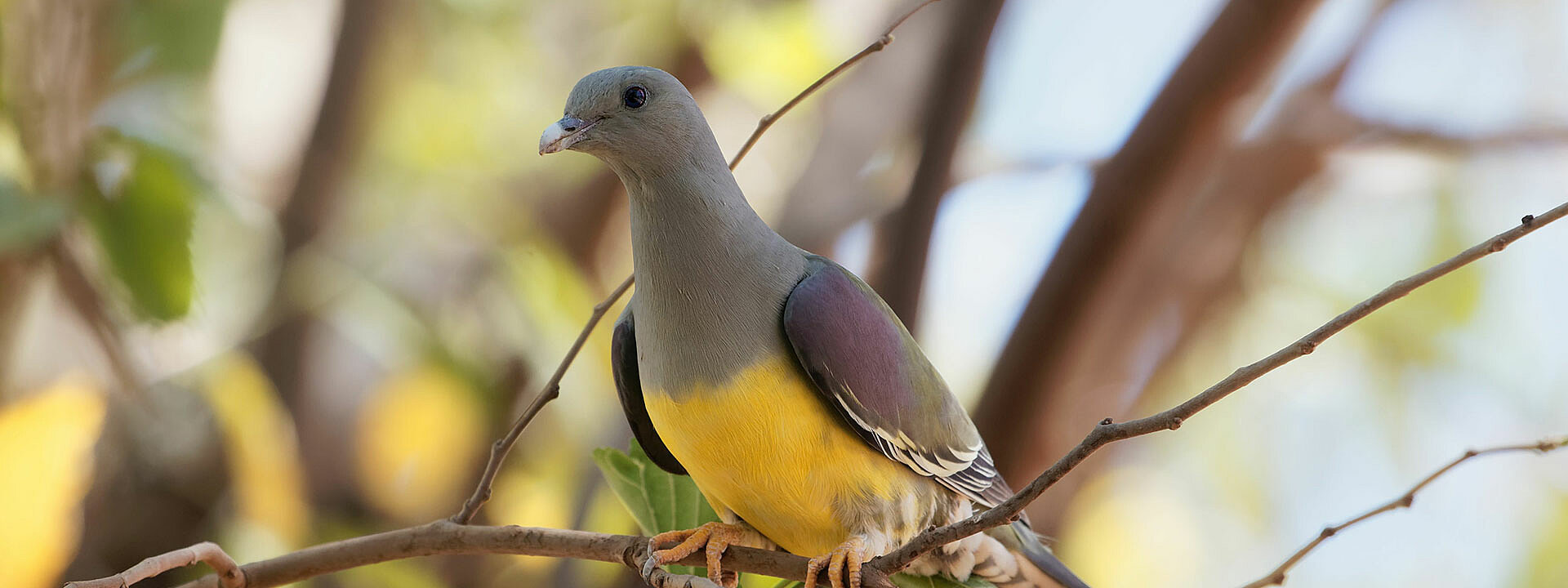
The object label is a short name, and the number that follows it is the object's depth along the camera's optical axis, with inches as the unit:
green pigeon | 142.7
